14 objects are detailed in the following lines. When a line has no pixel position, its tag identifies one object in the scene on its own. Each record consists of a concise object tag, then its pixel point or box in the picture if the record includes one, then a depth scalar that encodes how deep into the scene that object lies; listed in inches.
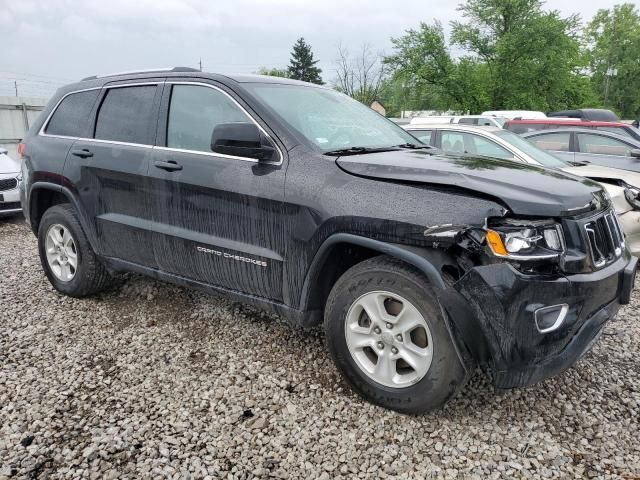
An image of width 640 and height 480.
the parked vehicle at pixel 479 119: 554.3
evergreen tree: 2394.2
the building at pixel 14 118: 490.9
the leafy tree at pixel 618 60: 1945.1
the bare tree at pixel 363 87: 1713.8
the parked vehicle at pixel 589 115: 619.5
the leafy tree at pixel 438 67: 1188.5
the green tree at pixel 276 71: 2228.7
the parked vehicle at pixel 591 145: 306.5
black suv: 88.4
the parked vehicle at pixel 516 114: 650.2
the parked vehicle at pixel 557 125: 389.4
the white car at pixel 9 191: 307.6
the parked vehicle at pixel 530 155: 195.6
